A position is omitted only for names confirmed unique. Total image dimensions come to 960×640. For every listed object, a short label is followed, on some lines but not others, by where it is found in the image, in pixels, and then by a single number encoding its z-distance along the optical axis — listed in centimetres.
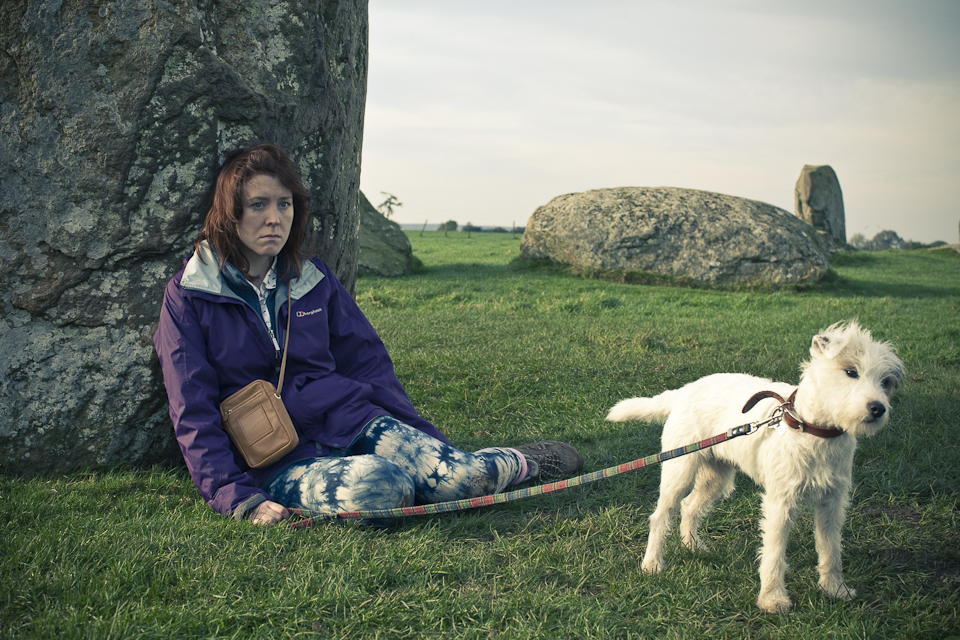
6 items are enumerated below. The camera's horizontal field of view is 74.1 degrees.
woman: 346
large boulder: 1364
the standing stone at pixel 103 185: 387
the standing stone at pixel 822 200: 2702
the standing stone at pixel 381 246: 1480
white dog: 264
